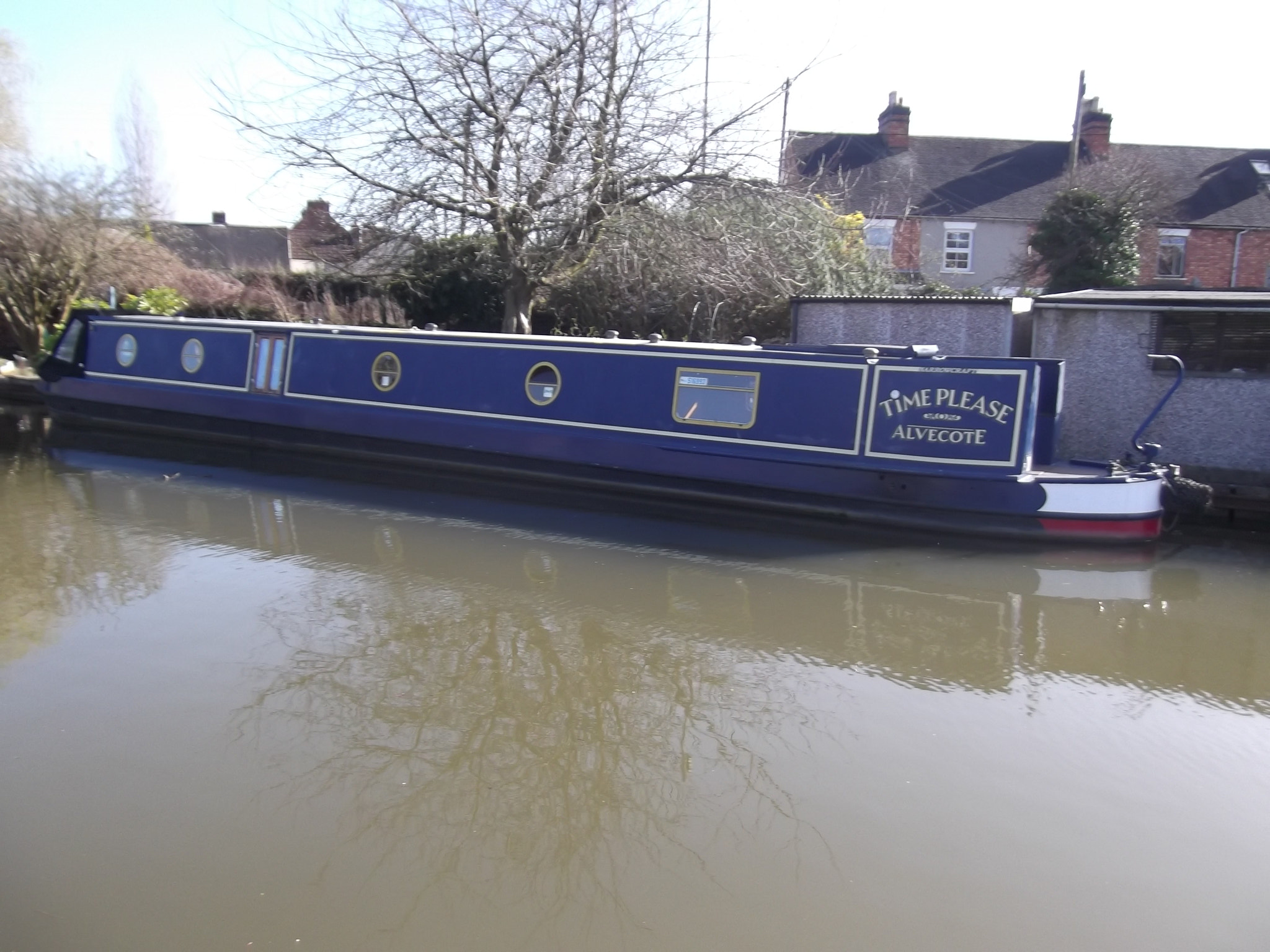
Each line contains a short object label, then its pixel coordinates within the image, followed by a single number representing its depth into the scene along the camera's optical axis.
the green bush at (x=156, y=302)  15.14
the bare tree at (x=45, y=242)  15.16
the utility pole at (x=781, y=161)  11.56
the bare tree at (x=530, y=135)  11.01
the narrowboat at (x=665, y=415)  7.57
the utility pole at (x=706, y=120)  11.39
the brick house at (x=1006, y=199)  21.06
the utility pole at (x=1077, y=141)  20.14
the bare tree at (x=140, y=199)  15.96
